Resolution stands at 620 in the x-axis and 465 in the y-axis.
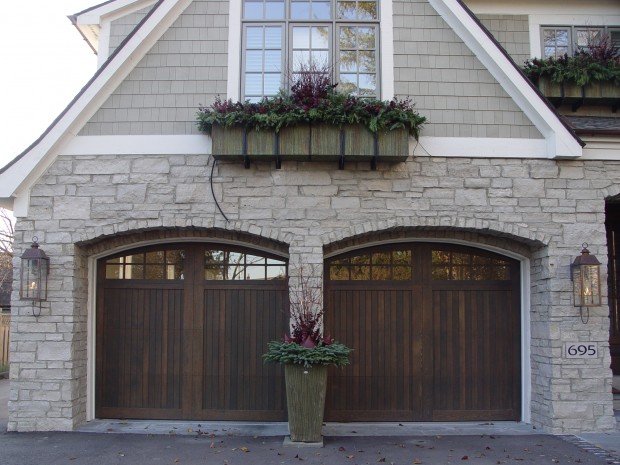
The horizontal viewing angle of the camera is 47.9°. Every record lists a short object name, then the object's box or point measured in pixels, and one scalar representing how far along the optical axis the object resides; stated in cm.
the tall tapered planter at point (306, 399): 778
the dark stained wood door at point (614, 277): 1059
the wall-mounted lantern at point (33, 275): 843
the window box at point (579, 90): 983
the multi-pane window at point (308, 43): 895
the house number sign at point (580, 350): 852
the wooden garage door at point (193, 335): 923
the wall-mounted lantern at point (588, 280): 834
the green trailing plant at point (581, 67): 977
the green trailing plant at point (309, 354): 770
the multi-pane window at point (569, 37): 1041
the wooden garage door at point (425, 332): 923
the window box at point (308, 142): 835
